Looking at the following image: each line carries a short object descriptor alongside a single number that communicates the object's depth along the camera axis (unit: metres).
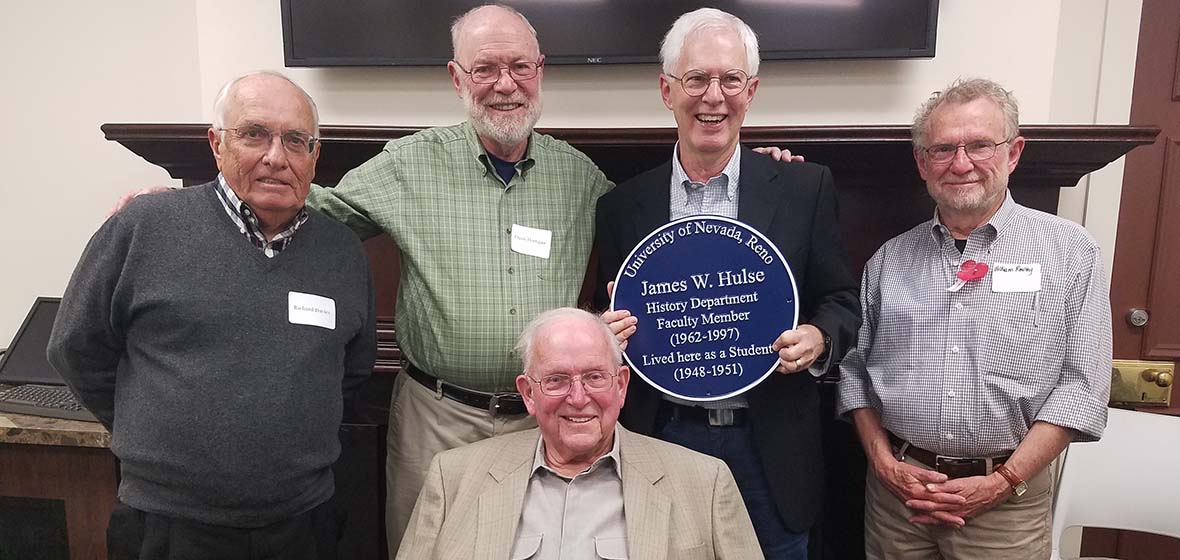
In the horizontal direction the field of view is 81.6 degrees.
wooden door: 2.30
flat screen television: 2.06
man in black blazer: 1.55
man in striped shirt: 1.58
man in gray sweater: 1.39
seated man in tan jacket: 1.44
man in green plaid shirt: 1.71
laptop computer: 2.18
